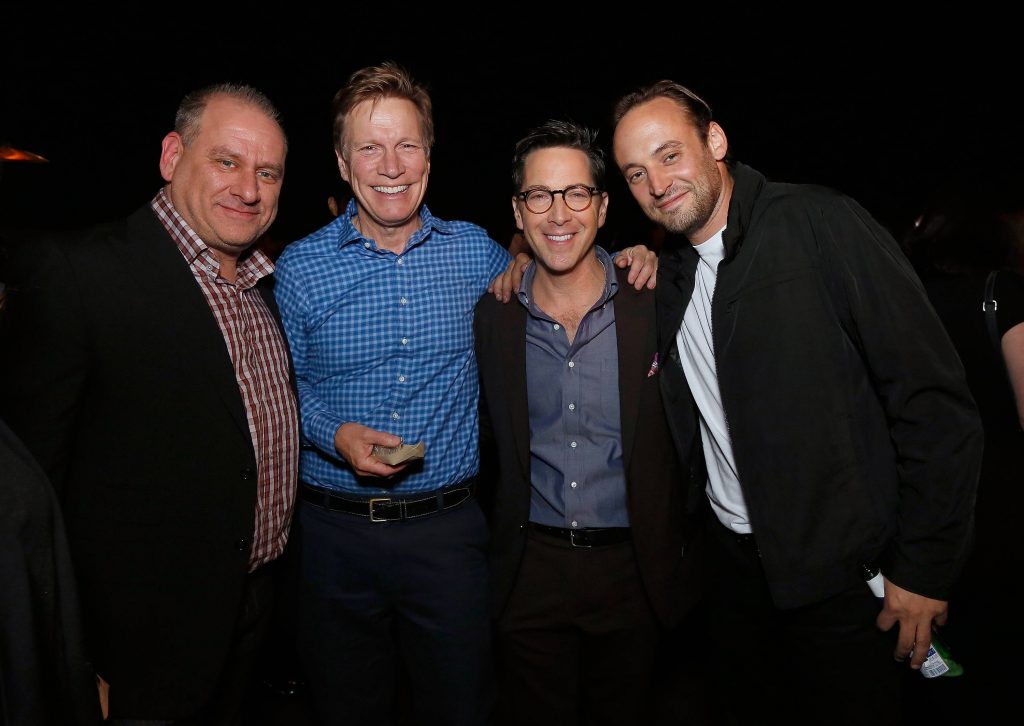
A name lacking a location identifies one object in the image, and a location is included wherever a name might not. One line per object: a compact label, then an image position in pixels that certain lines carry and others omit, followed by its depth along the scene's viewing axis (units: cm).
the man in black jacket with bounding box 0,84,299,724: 149
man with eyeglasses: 192
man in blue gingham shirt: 196
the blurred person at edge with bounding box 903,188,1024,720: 191
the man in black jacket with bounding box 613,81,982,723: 144
